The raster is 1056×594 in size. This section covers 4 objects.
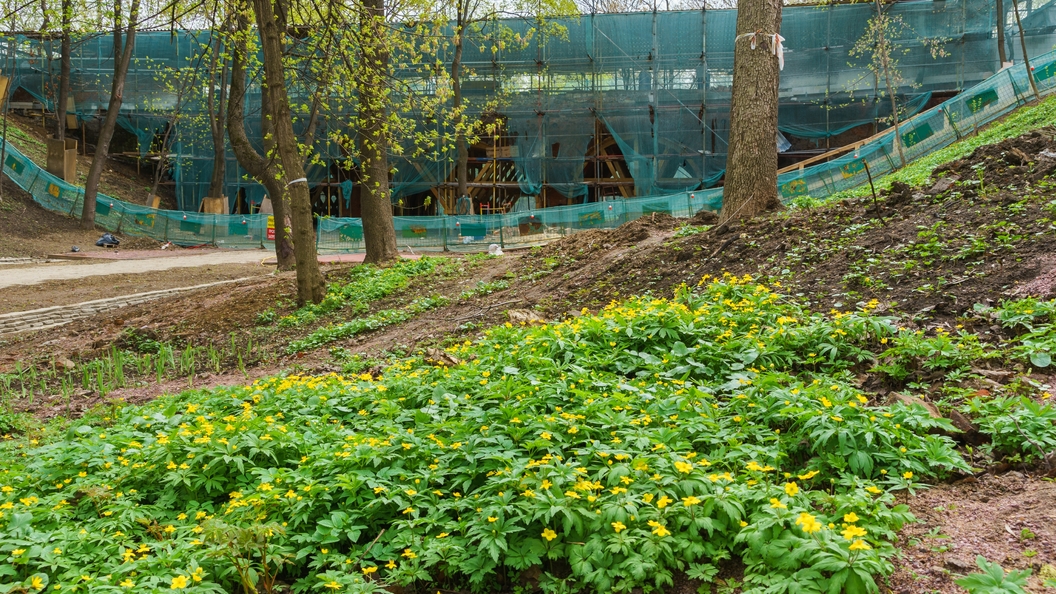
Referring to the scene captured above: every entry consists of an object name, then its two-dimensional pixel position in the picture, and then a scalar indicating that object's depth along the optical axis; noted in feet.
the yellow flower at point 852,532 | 9.15
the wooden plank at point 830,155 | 83.99
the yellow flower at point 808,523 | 9.43
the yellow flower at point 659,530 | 10.09
